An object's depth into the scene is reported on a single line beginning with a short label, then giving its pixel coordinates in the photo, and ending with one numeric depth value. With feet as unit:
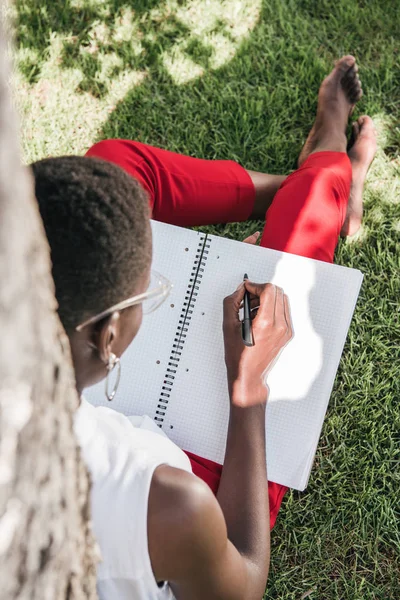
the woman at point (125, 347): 3.83
